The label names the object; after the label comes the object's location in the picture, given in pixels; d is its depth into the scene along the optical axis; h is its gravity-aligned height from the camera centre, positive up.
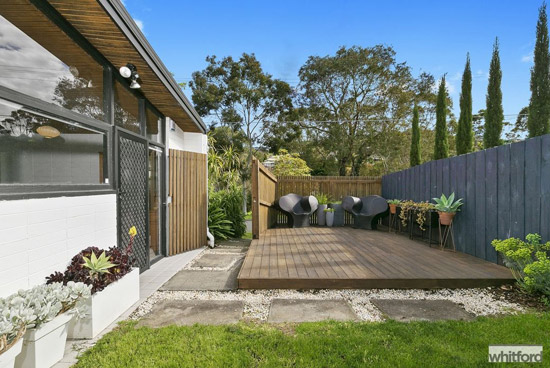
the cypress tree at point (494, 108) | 7.45 +2.00
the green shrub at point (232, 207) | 6.32 -0.57
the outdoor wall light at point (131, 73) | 2.97 +1.23
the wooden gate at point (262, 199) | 5.60 -0.38
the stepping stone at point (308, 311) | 2.31 -1.15
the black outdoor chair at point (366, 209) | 6.71 -0.69
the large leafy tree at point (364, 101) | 15.81 +4.69
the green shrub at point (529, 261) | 2.54 -0.80
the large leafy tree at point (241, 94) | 16.92 +5.48
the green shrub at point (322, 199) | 7.65 -0.48
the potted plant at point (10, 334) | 1.34 -0.77
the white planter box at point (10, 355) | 1.33 -0.86
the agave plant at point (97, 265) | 2.25 -0.67
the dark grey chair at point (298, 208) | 7.10 -0.68
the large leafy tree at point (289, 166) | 13.31 +0.78
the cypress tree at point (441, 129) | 8.58 +1.62
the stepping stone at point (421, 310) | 2.30 -1.15
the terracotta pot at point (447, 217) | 4.31 -0.57
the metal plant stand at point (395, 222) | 6.48 -0.99
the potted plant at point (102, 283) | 2.03 -0.85
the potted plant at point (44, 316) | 1.55 -0.80
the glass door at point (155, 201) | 4.23 -0.29
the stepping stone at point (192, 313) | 2.26 -1.15
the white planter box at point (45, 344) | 1.56 -0.95
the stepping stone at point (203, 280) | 3.11 -1.19
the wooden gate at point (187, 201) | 4.72 -0.34
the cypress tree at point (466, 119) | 7.72 +1.76
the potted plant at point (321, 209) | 7.58 -0.75
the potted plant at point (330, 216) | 7.47 -0.93
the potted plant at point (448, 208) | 4.30 -0.44
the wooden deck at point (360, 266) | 2.99 -1.08
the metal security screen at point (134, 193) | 3.25 -0.13
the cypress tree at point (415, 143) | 9.72 +1.34
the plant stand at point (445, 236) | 4.52 -0.94
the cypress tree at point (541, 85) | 6.77 +2.36
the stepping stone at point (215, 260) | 4.06 -1.23
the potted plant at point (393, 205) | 6.16 -0.54
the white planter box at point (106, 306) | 2.02 -1.01
